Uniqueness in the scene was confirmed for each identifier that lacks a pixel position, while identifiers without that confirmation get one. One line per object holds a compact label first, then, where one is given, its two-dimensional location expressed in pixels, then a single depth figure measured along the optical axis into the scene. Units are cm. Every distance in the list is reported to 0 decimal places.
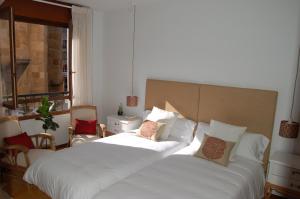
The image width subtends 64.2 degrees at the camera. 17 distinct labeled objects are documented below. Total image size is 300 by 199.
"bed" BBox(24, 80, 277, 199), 225
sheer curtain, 436
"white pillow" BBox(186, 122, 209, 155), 324
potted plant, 382
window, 350
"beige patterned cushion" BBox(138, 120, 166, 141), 345
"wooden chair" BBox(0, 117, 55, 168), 303
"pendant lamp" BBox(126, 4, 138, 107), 425
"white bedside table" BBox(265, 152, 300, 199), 256
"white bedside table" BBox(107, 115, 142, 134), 419
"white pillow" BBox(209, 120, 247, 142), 292
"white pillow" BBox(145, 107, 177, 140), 358
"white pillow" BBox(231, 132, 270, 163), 293
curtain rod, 390
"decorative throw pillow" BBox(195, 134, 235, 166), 272
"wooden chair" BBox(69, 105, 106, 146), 392
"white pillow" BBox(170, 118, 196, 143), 355
